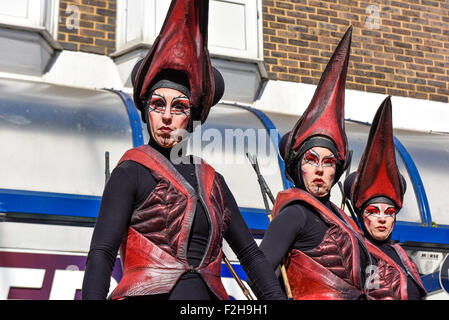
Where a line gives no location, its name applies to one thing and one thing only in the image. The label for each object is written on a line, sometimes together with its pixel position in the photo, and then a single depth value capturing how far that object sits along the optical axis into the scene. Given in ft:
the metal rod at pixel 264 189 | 17.75
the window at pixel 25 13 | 23.31
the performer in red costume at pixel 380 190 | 14.08
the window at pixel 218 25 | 24.90
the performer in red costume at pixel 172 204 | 8.46
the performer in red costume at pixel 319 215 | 11.43
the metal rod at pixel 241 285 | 12.01
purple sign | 16.31
